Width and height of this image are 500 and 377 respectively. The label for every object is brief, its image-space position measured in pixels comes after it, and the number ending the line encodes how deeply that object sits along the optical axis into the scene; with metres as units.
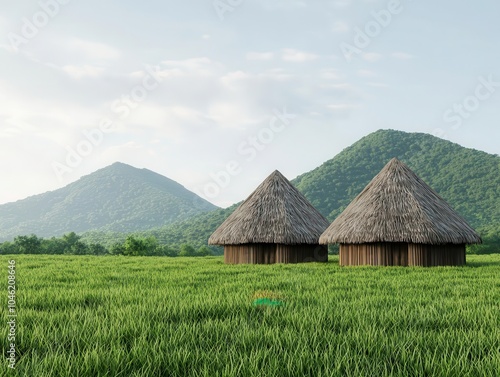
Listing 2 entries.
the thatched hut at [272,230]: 17.77
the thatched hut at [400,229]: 15.07
